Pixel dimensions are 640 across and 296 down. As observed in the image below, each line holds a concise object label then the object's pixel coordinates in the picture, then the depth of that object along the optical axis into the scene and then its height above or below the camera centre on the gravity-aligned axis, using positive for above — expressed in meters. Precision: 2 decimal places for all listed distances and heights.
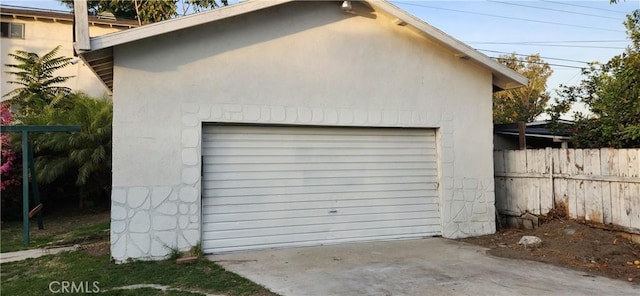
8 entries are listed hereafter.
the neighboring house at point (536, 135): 10.34 +0.55
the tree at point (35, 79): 16.88 +3.40
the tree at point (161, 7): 19.14 +6.85
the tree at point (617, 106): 7.85 +0.92
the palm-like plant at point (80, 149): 12.21 +0.41
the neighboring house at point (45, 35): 18.64 +5.61
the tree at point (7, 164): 12.08 +0.00
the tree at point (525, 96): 30.64 +4.38
